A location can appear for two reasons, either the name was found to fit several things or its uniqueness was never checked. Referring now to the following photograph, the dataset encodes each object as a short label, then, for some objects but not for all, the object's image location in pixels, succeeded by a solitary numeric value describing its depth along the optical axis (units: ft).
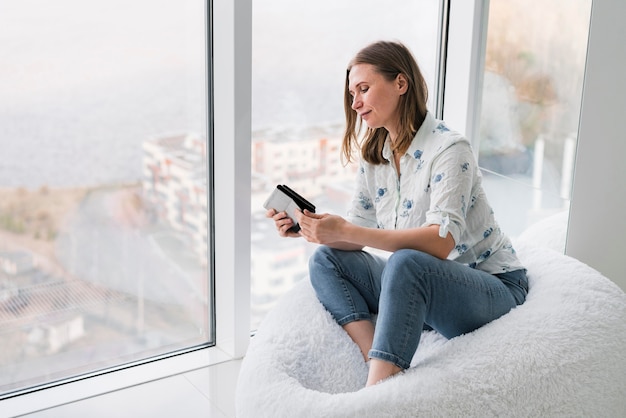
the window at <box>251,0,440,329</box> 7.28
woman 4.93
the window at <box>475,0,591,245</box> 6.98
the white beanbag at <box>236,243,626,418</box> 4.66
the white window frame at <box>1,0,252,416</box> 6.37
